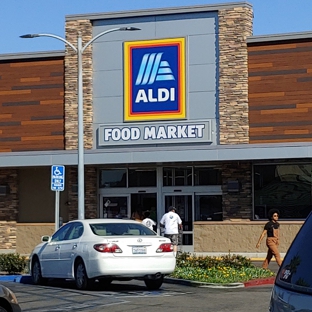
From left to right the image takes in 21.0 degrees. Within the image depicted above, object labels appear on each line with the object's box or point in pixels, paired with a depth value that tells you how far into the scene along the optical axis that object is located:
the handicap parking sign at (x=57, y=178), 22.88
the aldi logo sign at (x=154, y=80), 30.88
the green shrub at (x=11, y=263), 21.42
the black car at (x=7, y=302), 10.18
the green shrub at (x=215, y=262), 20.59
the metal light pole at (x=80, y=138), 24.52
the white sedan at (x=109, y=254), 16.47
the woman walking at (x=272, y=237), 21.77
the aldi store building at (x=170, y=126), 29.48
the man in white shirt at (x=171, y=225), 26.08
